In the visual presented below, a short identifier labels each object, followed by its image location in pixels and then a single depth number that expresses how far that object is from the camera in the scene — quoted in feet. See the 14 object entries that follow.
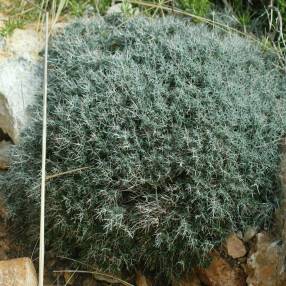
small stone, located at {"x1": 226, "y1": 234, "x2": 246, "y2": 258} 7.49
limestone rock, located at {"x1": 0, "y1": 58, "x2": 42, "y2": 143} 8.78
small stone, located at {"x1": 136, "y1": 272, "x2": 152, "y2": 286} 7.86
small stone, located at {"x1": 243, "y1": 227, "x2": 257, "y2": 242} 7.47
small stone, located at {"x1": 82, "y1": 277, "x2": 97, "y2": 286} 8.11
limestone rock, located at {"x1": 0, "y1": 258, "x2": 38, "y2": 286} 7.06
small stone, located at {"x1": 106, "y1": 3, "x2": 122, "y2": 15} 10.00
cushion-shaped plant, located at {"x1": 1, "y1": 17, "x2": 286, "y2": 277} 7.27
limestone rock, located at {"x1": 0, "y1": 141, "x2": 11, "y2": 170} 9.20
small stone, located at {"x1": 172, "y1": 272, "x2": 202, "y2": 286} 7.73
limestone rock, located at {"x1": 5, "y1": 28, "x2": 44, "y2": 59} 9.50
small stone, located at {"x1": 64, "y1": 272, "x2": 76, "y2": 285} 8.16
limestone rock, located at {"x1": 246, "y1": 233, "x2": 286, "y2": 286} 7.18
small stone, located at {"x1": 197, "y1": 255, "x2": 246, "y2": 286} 7.49
